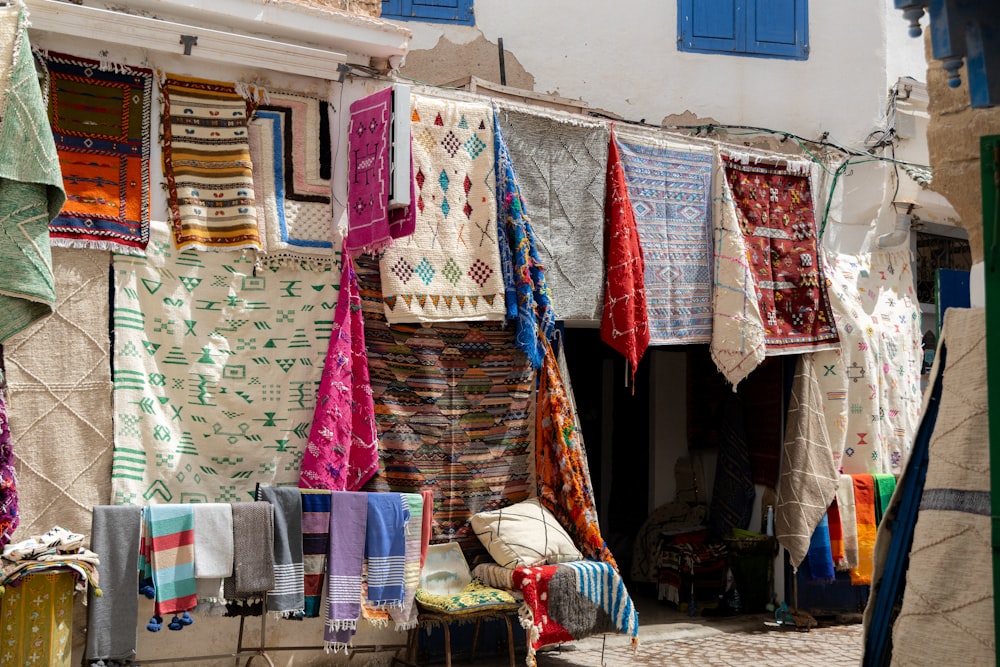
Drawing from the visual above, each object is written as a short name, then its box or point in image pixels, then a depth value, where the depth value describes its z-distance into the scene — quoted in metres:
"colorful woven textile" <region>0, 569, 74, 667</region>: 4.88
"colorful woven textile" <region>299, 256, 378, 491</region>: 6.21
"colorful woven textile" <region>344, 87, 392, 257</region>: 6.05
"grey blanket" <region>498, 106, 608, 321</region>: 7.13
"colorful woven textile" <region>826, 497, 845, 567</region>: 8.71
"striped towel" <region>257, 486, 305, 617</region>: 5.86
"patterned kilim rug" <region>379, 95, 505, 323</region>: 6.61
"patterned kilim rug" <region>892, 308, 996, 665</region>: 3.77
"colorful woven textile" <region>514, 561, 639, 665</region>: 6.46
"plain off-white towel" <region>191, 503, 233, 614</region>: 5.58
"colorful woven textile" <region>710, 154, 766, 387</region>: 7.99
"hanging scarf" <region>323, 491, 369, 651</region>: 6.08
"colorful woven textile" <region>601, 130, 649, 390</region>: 7.34
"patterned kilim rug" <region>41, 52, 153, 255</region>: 5.58
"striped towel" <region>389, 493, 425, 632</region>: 6.29
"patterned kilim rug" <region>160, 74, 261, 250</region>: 5.95
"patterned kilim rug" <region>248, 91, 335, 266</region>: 6.21
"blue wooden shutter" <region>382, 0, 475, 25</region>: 9.06
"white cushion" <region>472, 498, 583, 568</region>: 6.64
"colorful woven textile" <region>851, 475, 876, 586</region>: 8.80
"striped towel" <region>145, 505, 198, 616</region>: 5.41
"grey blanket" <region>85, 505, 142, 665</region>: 5.18
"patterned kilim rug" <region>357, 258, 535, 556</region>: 6.68
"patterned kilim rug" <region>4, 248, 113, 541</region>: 5.43
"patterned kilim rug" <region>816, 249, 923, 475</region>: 8.81
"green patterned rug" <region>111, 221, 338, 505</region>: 5.76
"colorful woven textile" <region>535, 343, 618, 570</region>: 7.11
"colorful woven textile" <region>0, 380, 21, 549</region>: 5.21
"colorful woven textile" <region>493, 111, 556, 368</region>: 6.92
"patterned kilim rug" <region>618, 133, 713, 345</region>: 7.69
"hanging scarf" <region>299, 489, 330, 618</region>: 6.06
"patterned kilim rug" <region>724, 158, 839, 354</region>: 8.34
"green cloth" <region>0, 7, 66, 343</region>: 4.88
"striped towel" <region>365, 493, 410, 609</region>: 6.20
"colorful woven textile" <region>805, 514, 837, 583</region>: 8.61
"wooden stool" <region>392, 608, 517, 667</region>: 6.37
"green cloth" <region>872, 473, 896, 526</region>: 8.84
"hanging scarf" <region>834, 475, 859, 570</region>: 8.70
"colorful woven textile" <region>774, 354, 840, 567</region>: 8.55
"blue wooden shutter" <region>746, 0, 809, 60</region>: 10.17
